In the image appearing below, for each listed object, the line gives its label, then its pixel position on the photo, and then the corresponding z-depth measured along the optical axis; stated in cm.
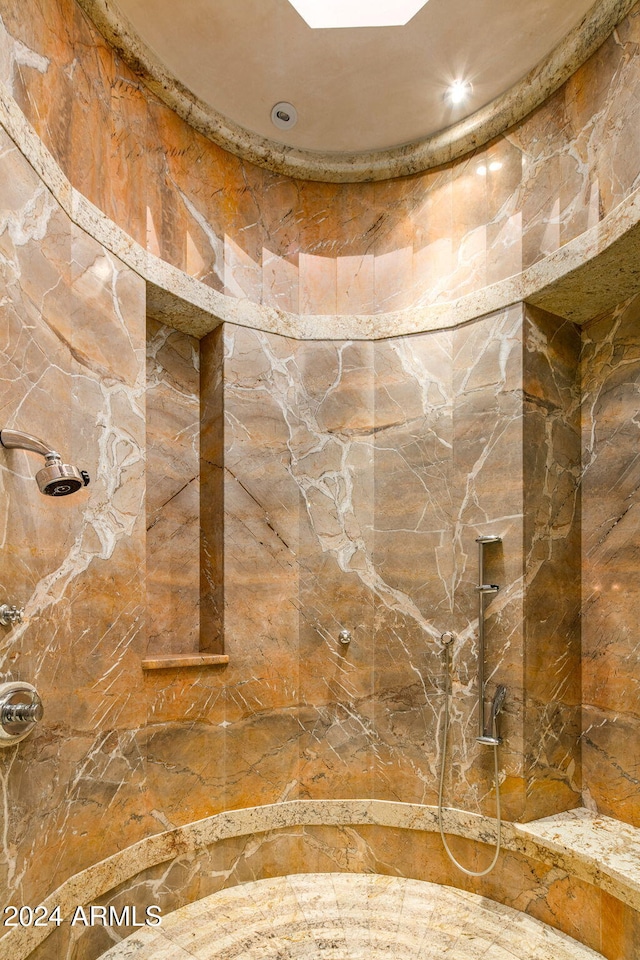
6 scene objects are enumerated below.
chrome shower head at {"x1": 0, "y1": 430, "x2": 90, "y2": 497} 135
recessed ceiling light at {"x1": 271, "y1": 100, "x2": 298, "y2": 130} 233
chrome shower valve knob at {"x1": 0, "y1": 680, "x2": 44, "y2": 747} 131
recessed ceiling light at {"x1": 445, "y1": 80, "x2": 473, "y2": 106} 221
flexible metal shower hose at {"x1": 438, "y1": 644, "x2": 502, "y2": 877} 206
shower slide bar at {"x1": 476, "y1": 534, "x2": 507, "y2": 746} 212
